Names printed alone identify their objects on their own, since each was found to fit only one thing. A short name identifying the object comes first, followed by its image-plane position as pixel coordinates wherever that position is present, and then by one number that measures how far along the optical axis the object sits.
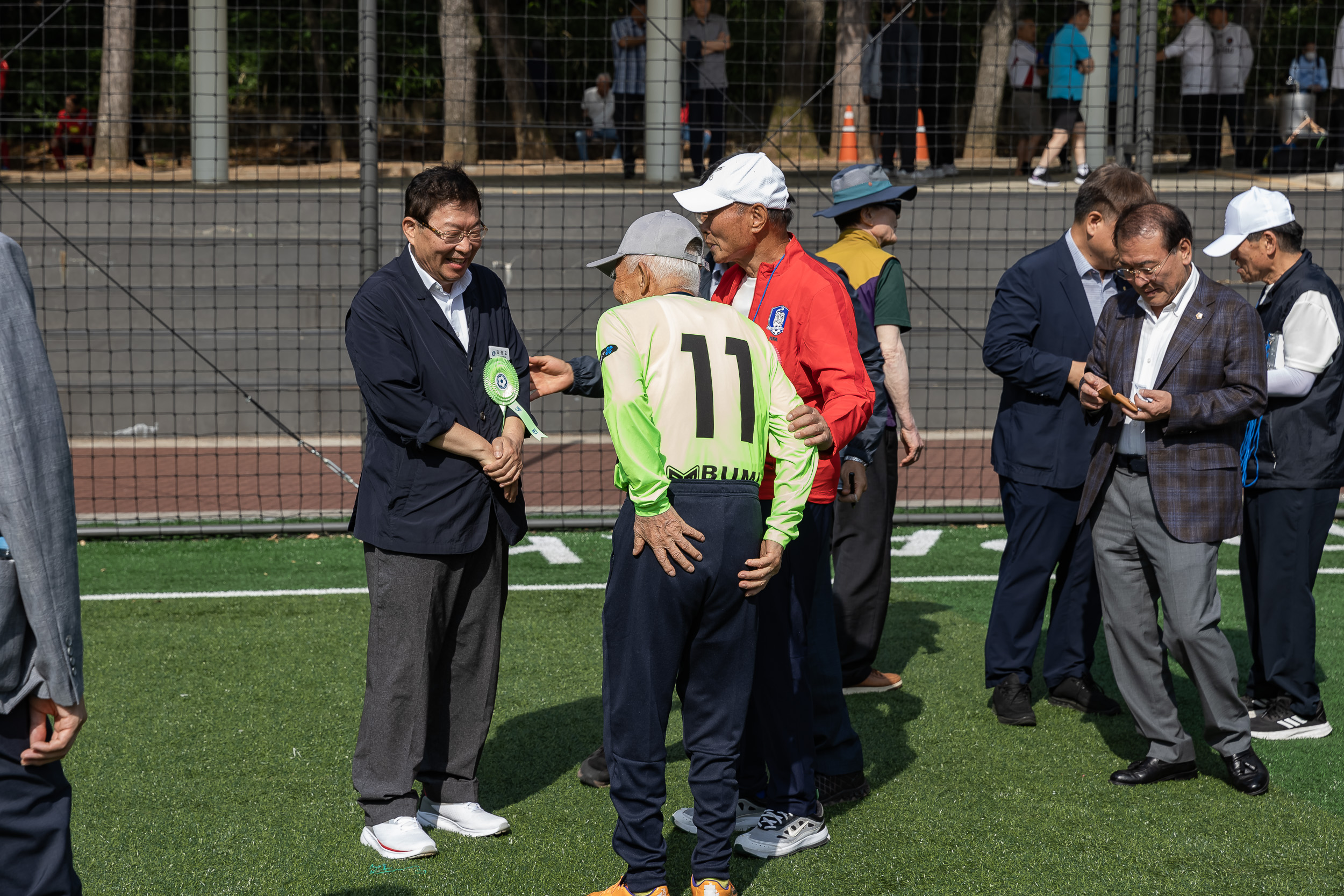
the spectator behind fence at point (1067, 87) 13.29
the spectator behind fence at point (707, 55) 14.04
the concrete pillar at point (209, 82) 13.40
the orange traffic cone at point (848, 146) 15.57
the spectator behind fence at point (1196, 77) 13.45
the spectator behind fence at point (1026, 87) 14.51
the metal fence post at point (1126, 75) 8.17
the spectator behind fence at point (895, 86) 14.02
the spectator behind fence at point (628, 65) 14.52
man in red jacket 3.68
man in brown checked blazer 4.18
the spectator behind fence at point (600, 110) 17.50
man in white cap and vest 4.77
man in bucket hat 5.27
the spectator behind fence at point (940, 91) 14.07
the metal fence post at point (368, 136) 7.69
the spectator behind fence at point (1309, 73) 14.70
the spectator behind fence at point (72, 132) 17.41
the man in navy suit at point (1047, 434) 4.92
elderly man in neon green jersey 3.24
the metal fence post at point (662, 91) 13.70
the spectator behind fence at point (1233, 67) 13.98
